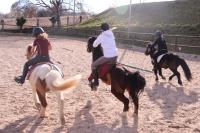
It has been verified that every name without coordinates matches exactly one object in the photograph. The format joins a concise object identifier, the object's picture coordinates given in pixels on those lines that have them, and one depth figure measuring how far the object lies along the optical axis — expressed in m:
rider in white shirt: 9.22
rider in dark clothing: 13.91
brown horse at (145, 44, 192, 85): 12.24
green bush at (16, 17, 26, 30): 55.39
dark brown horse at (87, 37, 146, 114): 8.45
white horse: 7.71
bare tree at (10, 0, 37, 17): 67.44
